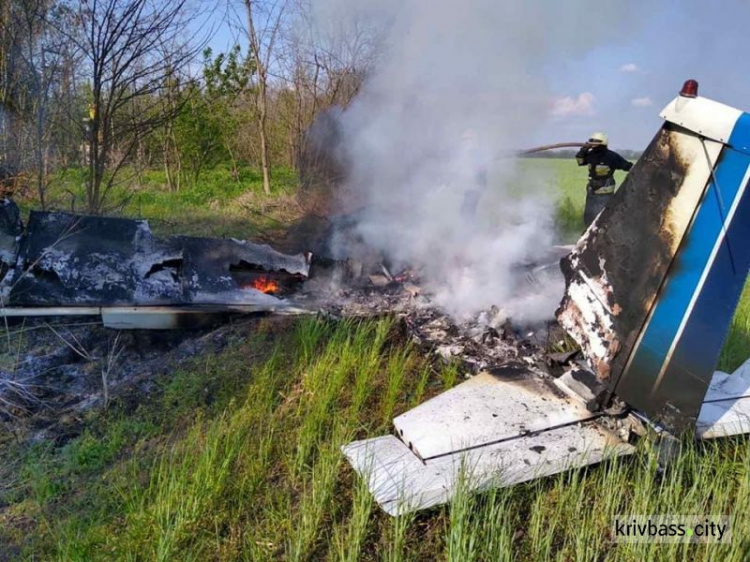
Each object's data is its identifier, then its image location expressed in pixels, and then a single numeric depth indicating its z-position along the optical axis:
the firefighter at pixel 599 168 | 7.79
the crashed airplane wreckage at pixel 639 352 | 2.59
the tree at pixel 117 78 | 6.35
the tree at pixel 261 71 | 12.45
